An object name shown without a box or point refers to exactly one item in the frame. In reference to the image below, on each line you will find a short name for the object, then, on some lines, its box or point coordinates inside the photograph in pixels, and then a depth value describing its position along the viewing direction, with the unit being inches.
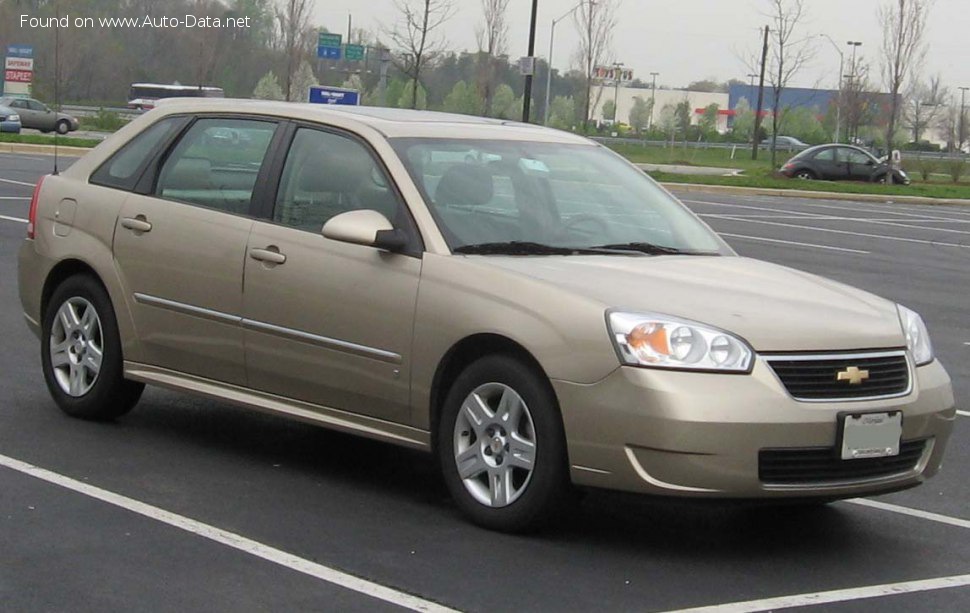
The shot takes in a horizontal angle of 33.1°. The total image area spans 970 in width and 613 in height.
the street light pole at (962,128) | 2987.0
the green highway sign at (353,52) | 2367.1
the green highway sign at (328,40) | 2469.2
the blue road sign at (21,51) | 2340.1
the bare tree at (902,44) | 1849.2
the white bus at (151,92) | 3245.6
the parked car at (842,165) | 1828.2
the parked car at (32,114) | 2311.4
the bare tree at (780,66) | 2166.6
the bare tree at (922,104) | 3498.0
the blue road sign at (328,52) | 2445.7
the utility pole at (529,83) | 1691.7
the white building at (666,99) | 5971.5
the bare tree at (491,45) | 2190.0
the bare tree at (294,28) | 2230.9
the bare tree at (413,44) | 1942.5
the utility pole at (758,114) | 2257.3
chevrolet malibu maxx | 220.5
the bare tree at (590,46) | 2342.5
